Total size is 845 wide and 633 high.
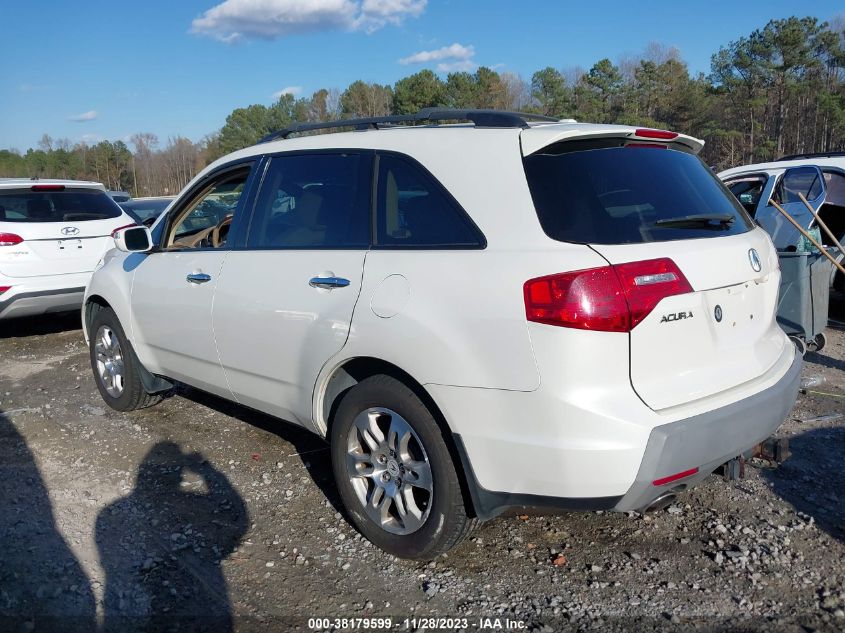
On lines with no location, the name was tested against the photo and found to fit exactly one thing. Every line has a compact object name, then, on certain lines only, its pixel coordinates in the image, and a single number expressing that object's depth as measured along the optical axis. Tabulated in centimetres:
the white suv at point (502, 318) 257
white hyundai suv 733
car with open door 796
